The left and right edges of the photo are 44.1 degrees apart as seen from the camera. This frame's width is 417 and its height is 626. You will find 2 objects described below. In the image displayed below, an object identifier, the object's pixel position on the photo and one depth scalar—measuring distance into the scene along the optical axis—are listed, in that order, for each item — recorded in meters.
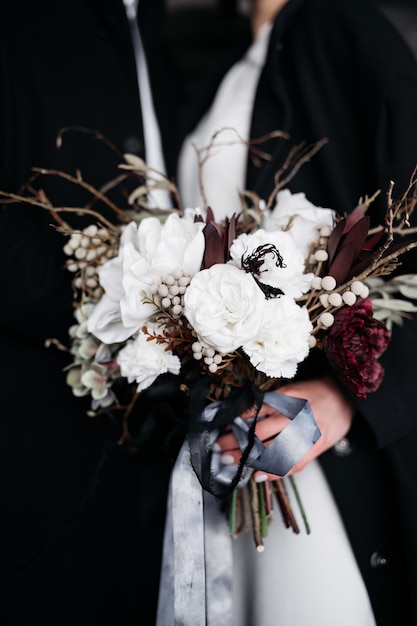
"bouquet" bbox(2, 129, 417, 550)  0.66
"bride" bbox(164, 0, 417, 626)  0.85
